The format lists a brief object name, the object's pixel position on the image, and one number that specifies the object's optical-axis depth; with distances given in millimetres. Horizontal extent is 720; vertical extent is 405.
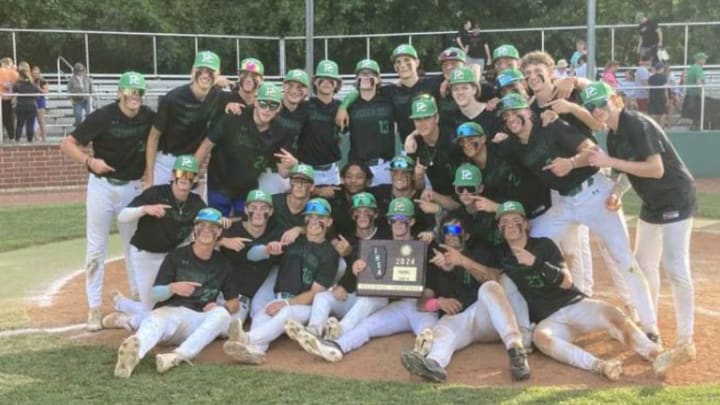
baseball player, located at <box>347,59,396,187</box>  7832
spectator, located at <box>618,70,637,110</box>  18562
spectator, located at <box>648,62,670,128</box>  18406
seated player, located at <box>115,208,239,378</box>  6008
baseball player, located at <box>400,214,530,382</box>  5590
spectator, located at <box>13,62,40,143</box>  19047
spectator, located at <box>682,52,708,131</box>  18578
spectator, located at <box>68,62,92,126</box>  19984
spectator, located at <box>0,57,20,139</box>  18969
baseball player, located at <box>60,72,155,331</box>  7062
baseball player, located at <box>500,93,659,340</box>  6184
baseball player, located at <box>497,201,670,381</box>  6004
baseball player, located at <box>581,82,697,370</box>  5840
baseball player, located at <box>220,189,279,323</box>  6934
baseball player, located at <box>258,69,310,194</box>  7637
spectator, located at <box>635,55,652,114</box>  18625
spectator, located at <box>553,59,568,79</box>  19703
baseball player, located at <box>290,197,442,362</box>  6371
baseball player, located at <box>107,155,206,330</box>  6906
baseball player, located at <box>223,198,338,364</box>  6602
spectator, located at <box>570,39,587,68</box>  21016
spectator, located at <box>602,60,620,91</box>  18870
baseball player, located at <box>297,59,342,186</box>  7957
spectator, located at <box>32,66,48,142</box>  19359
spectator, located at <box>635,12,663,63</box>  19734
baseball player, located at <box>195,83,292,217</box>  7352
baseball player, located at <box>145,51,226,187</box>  7324
